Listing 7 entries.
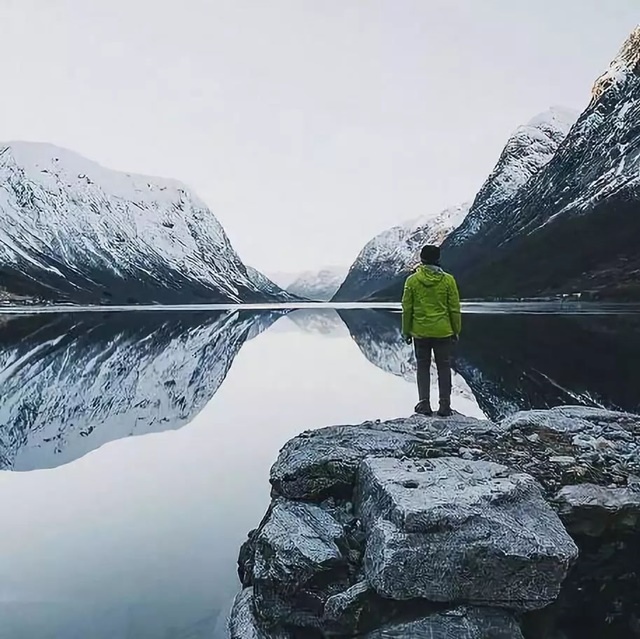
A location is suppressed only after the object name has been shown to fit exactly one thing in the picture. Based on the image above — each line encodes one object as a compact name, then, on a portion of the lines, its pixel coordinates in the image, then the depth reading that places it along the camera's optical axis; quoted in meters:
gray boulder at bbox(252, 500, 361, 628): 6.39
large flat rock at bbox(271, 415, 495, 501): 7.80
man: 11.55
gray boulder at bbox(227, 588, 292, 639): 6.51
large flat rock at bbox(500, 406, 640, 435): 9.22
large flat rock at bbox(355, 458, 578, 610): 6.00
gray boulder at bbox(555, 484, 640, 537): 6.95
